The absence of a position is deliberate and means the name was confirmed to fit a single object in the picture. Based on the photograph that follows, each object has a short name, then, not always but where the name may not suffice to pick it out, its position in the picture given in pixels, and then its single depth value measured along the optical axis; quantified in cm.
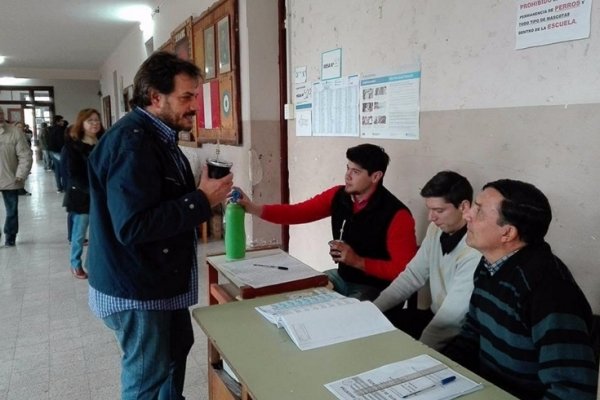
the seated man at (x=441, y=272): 153
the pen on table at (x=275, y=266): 171
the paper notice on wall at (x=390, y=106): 212
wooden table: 151
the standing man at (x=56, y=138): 840
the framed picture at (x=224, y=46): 375
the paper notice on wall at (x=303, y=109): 306
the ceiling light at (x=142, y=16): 632
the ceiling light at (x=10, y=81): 1322
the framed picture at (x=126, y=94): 823
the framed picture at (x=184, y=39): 472
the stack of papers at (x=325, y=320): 115
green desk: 94
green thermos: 183
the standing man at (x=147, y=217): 124
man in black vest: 195
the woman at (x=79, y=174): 346
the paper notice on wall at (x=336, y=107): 257
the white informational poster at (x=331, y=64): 268
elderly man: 98
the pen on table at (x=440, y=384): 90
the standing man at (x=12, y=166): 453
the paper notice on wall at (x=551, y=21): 141
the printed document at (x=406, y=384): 90
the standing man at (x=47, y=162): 1165
